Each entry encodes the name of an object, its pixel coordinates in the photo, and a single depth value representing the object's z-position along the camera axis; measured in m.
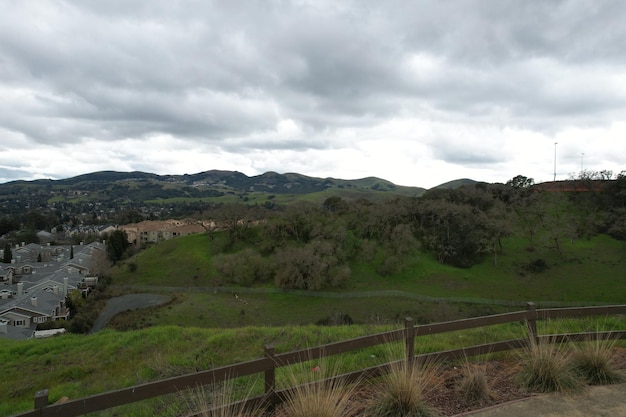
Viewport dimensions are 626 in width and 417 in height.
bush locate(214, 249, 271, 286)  40.97
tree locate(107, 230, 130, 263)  56.67
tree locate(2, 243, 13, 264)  63.62
